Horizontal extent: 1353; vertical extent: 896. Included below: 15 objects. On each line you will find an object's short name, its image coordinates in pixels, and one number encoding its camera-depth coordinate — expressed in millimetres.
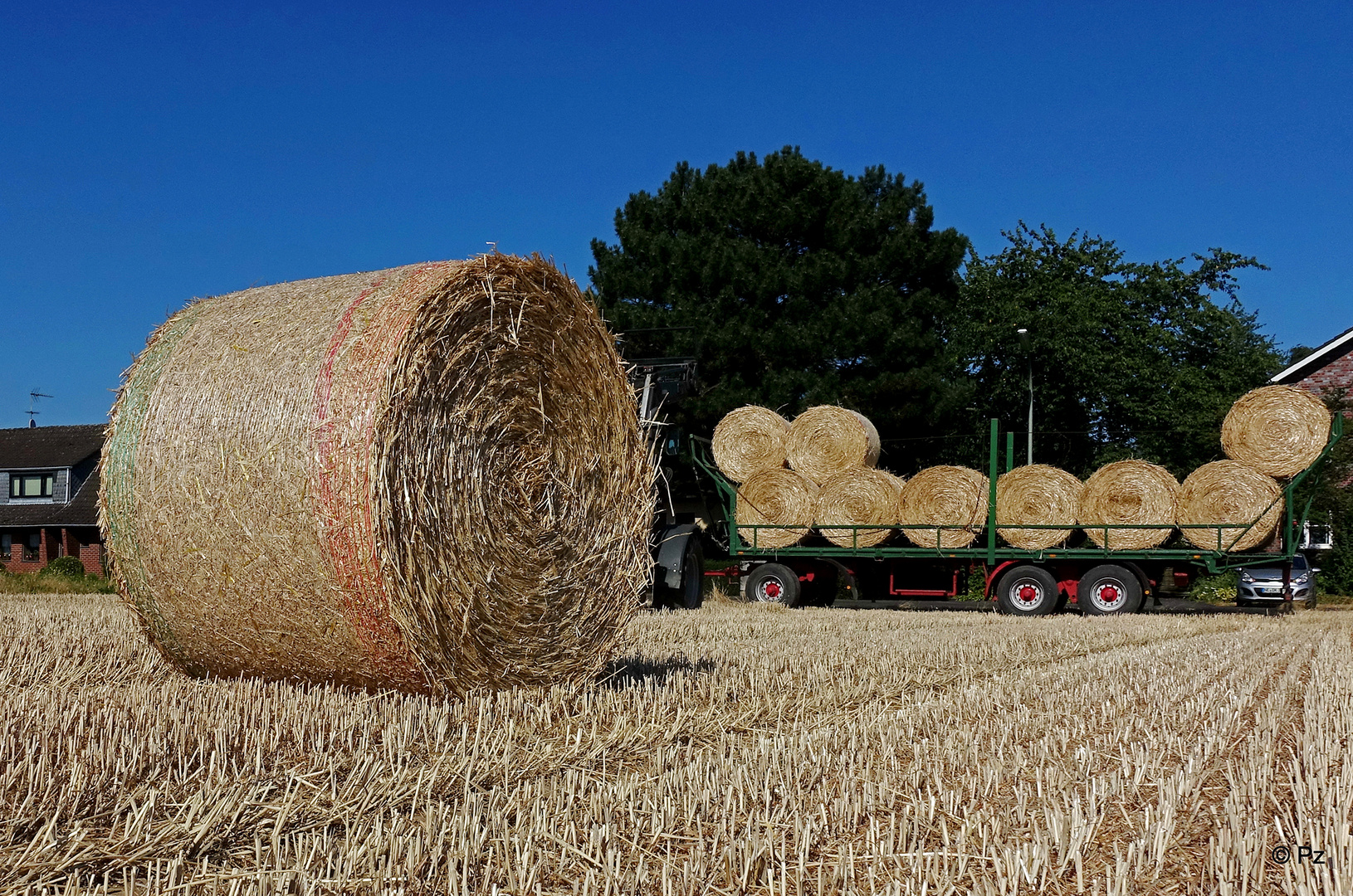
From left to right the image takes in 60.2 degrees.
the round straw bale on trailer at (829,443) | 16406
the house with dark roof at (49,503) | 33094
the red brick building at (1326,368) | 26891
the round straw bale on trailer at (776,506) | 16641
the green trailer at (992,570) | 14734
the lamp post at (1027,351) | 23750
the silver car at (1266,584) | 17234
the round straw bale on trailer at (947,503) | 15820
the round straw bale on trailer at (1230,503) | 14148
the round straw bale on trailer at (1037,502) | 15406
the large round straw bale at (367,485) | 5516
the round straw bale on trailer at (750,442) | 17172
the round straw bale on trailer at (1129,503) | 14773
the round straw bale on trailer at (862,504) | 16141
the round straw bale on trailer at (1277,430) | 14055
